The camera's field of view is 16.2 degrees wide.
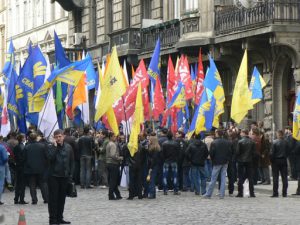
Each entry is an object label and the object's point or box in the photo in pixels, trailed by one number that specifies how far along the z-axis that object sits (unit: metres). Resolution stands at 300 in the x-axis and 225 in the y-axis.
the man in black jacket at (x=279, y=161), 24.06
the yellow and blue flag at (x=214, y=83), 27.98
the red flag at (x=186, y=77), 30.06
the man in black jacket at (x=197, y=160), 24.98
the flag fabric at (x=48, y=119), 24.93
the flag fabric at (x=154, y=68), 30.66
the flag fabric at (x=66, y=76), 27.36
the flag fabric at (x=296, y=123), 24.61
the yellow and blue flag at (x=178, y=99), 29.23
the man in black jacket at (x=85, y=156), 28.84
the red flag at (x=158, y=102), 29.97
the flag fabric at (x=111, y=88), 26.20
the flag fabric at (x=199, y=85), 30.23
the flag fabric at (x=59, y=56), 31.00
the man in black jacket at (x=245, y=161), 24.47
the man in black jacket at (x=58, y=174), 17.94
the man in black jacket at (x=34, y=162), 23.06
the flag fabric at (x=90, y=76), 33.10
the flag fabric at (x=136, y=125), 24.20
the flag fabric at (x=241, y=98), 26.84
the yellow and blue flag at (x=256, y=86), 28.80
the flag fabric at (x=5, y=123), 30.05
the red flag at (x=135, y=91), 27.88
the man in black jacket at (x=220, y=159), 23.95
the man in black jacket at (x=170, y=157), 25.27
